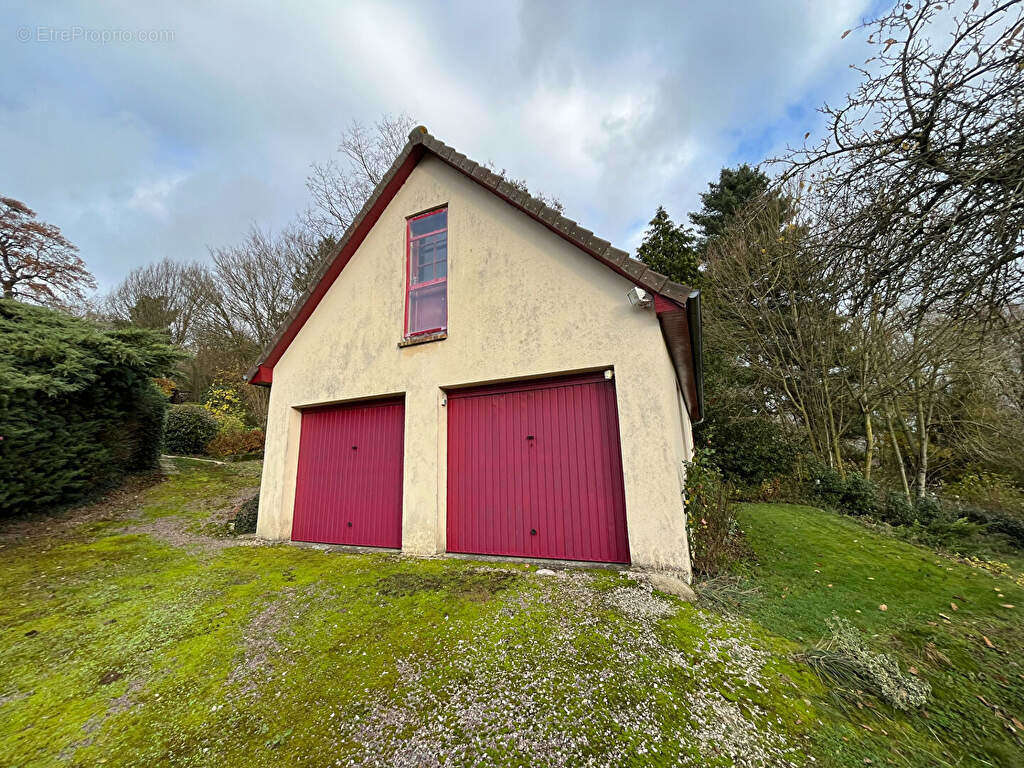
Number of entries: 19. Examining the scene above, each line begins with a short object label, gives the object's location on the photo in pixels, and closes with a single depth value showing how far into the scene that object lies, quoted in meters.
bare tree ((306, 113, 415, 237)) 14.33
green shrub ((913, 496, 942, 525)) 8.28
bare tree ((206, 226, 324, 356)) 16.69
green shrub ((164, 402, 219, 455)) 13.18
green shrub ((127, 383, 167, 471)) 9.26
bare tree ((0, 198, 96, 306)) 13.67
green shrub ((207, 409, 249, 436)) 14.42
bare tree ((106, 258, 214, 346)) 18.34
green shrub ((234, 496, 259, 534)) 7.09
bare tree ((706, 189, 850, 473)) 11.57
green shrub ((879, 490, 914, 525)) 8.55
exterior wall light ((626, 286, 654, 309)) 4.41
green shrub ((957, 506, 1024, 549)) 7.99
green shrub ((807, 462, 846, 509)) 9.98
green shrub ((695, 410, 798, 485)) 11.58
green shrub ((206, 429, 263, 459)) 13.70
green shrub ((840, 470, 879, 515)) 9.40
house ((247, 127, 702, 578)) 4.46
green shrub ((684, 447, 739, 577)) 4.50
